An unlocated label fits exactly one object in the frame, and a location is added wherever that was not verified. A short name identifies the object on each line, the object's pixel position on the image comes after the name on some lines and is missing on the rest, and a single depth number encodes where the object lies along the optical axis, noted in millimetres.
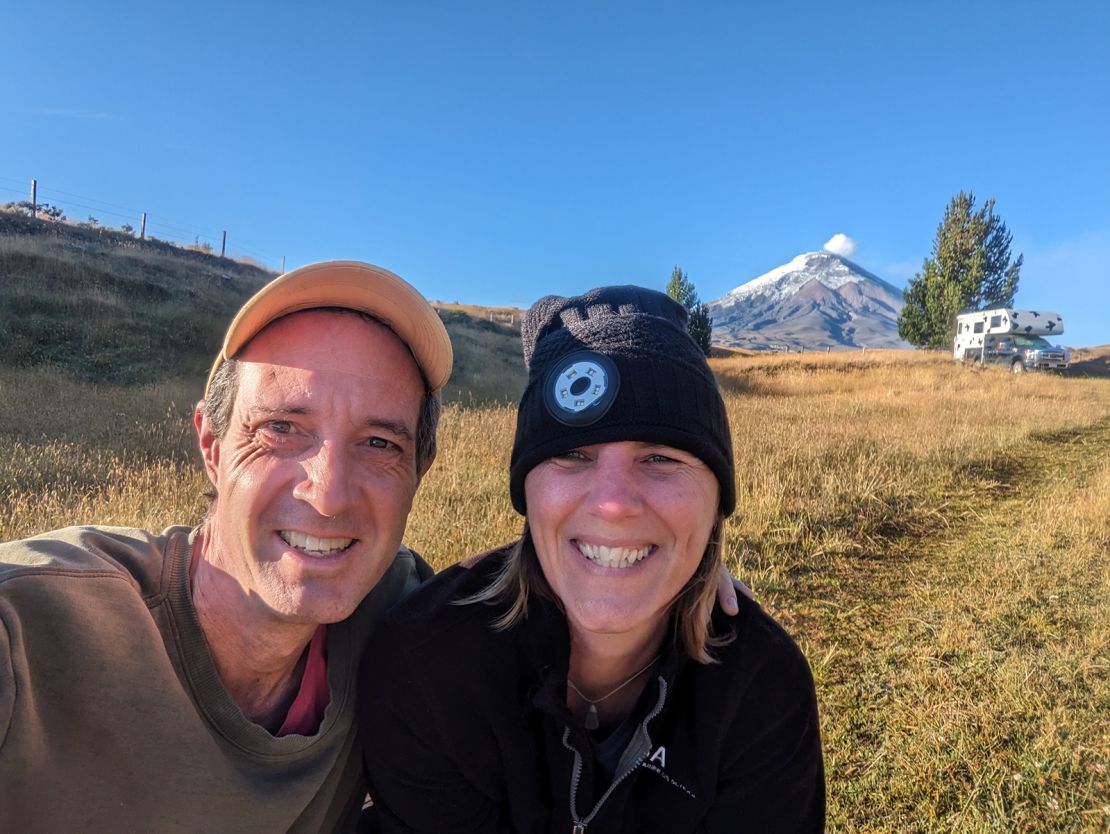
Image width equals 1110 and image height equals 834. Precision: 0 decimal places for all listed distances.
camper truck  27078
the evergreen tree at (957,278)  40781
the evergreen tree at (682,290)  47950
